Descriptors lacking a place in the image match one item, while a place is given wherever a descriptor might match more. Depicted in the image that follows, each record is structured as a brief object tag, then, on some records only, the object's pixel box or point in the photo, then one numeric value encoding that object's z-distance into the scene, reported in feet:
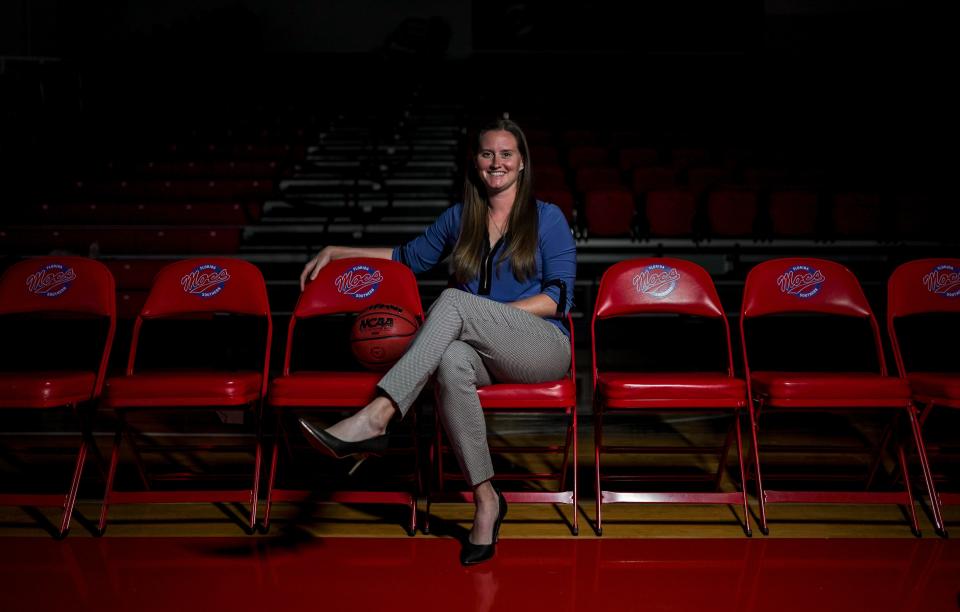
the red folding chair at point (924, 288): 8.84
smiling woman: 6.61
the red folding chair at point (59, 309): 7.34
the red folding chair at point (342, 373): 7.14
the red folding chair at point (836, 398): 7.38
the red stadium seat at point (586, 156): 23.95
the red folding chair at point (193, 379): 7.33
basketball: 7.25
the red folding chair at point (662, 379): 7.26
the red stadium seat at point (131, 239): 18.03
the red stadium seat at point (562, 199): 17.98
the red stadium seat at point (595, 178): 20.65
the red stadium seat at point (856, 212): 18.43
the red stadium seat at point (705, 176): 21.12
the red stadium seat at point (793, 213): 18.40
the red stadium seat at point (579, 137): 27.30
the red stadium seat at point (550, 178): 20.18
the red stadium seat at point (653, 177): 20.89
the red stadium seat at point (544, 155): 23.81
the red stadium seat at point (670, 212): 18.30
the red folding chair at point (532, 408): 6.98
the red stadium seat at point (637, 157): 23.77
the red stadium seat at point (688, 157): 23.52
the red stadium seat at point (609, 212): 18.39
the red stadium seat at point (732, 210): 18.35
